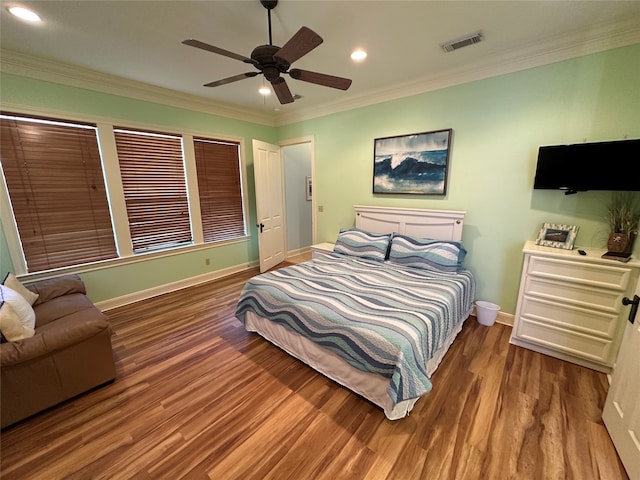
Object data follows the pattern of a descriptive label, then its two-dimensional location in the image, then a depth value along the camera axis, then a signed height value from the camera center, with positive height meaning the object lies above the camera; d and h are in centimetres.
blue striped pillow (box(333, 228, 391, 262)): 315 -72
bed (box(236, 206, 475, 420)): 165 -92
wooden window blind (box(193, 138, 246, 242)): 393 +1
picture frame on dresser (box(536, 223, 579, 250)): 227 -45
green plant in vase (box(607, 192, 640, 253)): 202 -29
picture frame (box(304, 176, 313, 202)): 556 +4
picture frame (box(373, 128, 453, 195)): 300 +29
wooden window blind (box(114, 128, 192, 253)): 323 +2
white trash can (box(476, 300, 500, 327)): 275 -135
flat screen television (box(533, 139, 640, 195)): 196 +14
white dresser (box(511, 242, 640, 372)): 195 -96
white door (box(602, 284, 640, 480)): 130 -120
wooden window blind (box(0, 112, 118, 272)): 254 +1
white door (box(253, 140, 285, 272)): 423 -25
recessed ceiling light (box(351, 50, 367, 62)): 238 +123
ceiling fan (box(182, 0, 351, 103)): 148 +83
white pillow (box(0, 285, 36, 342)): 164 -82
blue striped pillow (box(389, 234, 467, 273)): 272 -73
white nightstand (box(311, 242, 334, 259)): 380 -92
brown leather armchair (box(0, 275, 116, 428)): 160 -114
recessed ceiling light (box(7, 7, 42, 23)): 178 +124
